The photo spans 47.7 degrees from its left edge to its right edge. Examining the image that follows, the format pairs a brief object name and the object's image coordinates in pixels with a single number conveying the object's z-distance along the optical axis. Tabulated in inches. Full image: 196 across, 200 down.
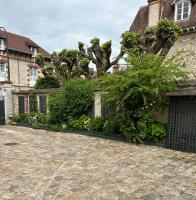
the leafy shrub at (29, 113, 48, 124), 545.6
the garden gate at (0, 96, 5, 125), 611.5
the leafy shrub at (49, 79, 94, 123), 472.4
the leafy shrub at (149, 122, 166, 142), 351.6
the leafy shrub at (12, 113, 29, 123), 587.3
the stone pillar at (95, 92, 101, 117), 468.1
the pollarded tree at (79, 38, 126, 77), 544.4
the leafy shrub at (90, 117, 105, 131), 439.5
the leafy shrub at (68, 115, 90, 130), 458.6
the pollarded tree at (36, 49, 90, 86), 645.3
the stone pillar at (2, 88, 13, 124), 614.5
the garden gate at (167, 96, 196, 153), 321.7
